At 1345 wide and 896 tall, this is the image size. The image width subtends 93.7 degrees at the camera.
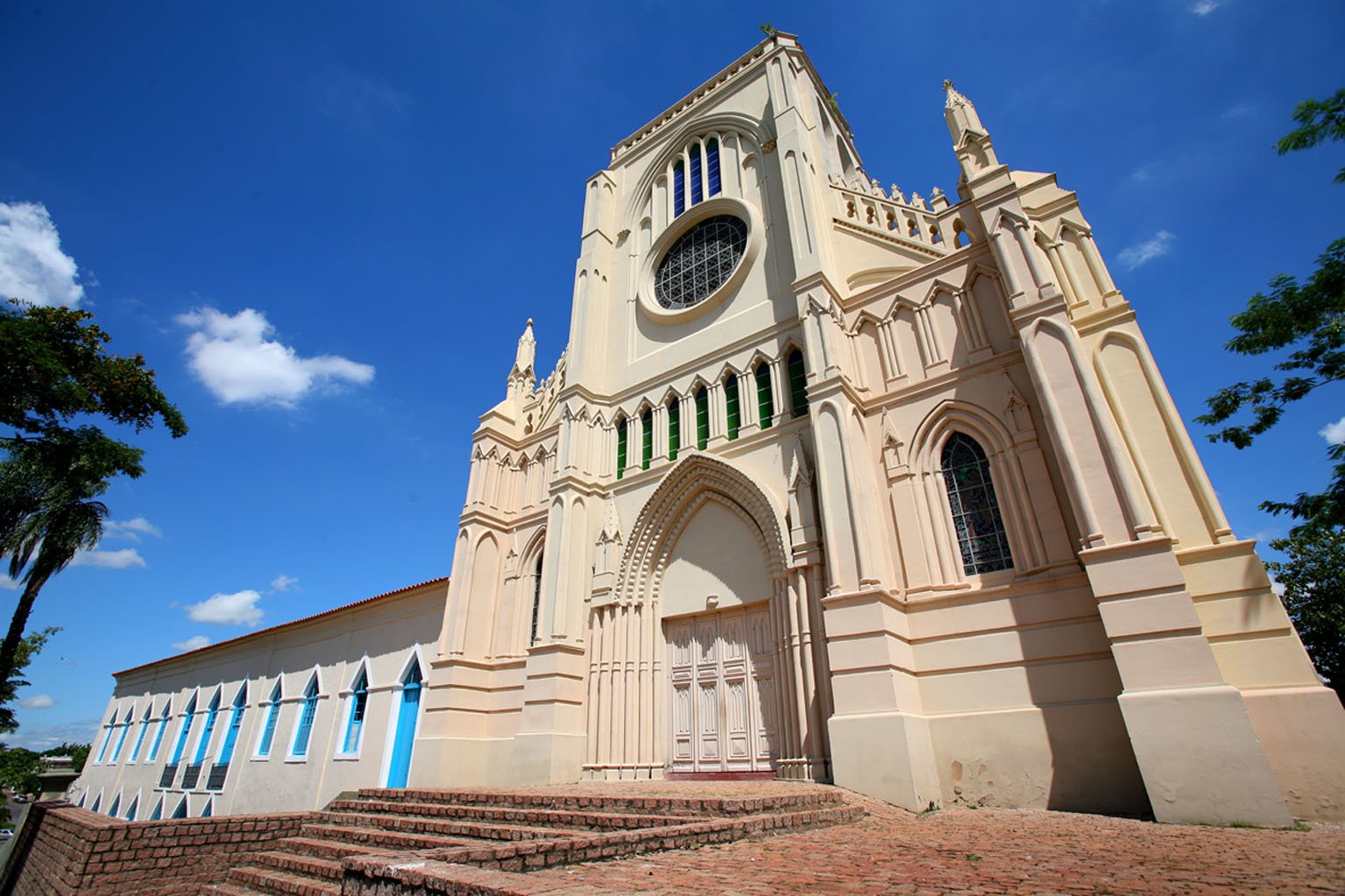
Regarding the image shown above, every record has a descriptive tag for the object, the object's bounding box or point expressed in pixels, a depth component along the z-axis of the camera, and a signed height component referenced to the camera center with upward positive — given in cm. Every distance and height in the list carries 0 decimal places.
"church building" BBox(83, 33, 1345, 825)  812 +384
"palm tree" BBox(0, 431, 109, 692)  1808 +710
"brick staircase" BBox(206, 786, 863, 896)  504 -50
